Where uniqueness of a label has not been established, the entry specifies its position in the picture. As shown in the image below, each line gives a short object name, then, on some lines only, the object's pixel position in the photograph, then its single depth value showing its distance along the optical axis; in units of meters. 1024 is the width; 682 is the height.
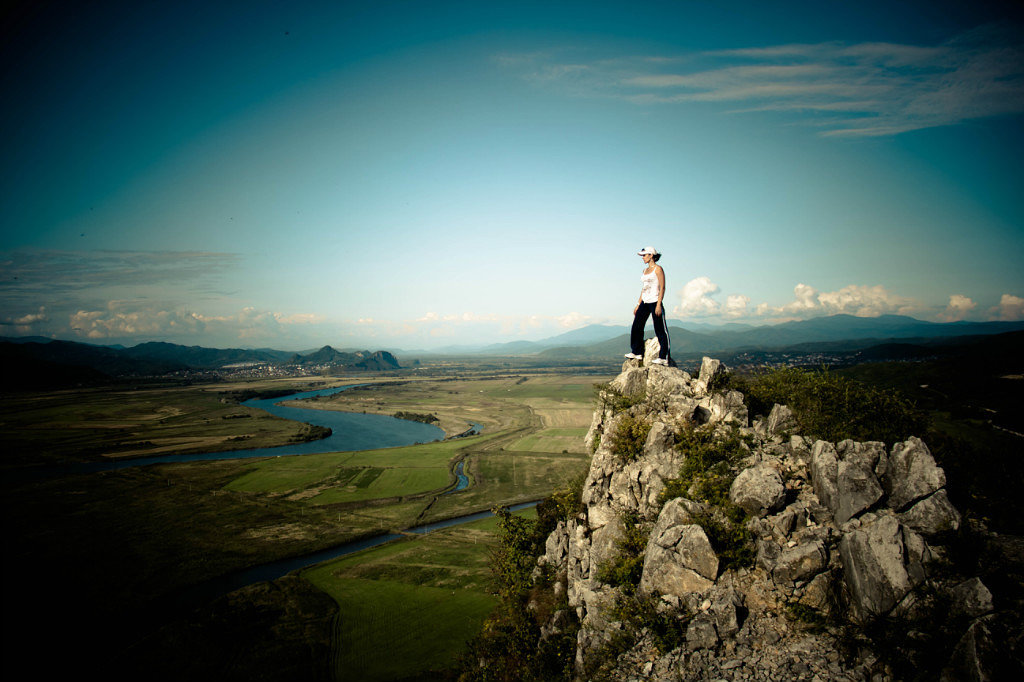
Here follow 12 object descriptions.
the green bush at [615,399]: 17.95
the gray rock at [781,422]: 14.22
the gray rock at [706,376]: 16.27
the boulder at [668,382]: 16.73
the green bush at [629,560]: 13.99
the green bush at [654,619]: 11.84
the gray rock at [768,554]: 11.55
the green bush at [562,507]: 20.89
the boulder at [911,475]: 10.50
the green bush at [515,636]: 16.02
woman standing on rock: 17.19
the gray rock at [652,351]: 18.73
